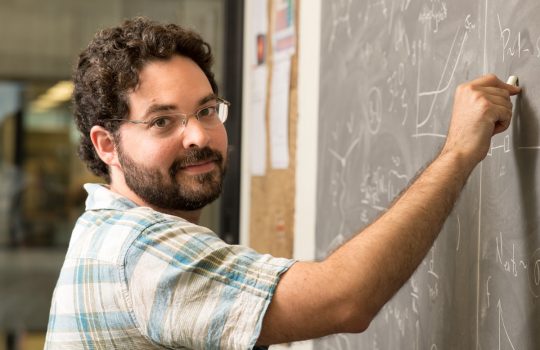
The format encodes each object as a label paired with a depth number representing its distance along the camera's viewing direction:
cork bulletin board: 2.26
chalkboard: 1.27
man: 1.20
